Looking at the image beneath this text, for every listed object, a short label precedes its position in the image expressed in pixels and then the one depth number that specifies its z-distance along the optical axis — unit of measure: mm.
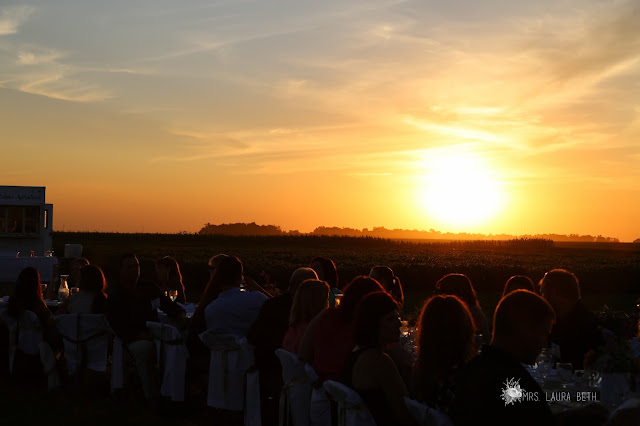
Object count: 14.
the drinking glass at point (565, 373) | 4082
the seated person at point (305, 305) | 5422
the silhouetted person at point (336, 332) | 4727
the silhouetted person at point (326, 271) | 8008
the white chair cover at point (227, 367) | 6238
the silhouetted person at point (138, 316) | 7266
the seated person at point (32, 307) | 7719
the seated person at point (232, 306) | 6363
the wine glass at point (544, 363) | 4344
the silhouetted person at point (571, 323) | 5488
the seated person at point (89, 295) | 7625
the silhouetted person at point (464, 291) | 6691
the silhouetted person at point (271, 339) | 6047
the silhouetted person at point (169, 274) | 8984
